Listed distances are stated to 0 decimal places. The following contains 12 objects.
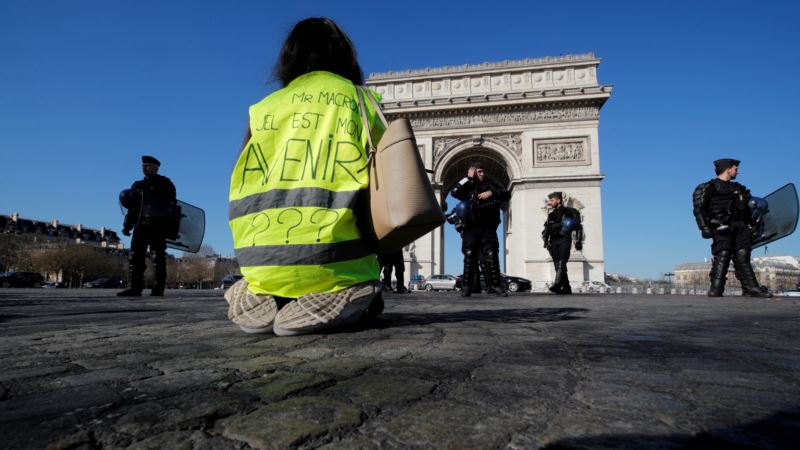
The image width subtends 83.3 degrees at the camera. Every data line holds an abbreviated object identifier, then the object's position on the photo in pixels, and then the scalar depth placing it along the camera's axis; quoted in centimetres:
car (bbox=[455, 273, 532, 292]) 2078
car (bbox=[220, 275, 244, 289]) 3058
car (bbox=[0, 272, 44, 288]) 2847
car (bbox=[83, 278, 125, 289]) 4222
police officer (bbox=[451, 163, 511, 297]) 699
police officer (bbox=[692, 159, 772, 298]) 709
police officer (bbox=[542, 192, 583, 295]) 923
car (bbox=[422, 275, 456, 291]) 2259
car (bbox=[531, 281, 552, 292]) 2216
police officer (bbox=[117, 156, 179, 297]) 641
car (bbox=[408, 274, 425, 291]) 2313
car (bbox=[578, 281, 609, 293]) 2100
